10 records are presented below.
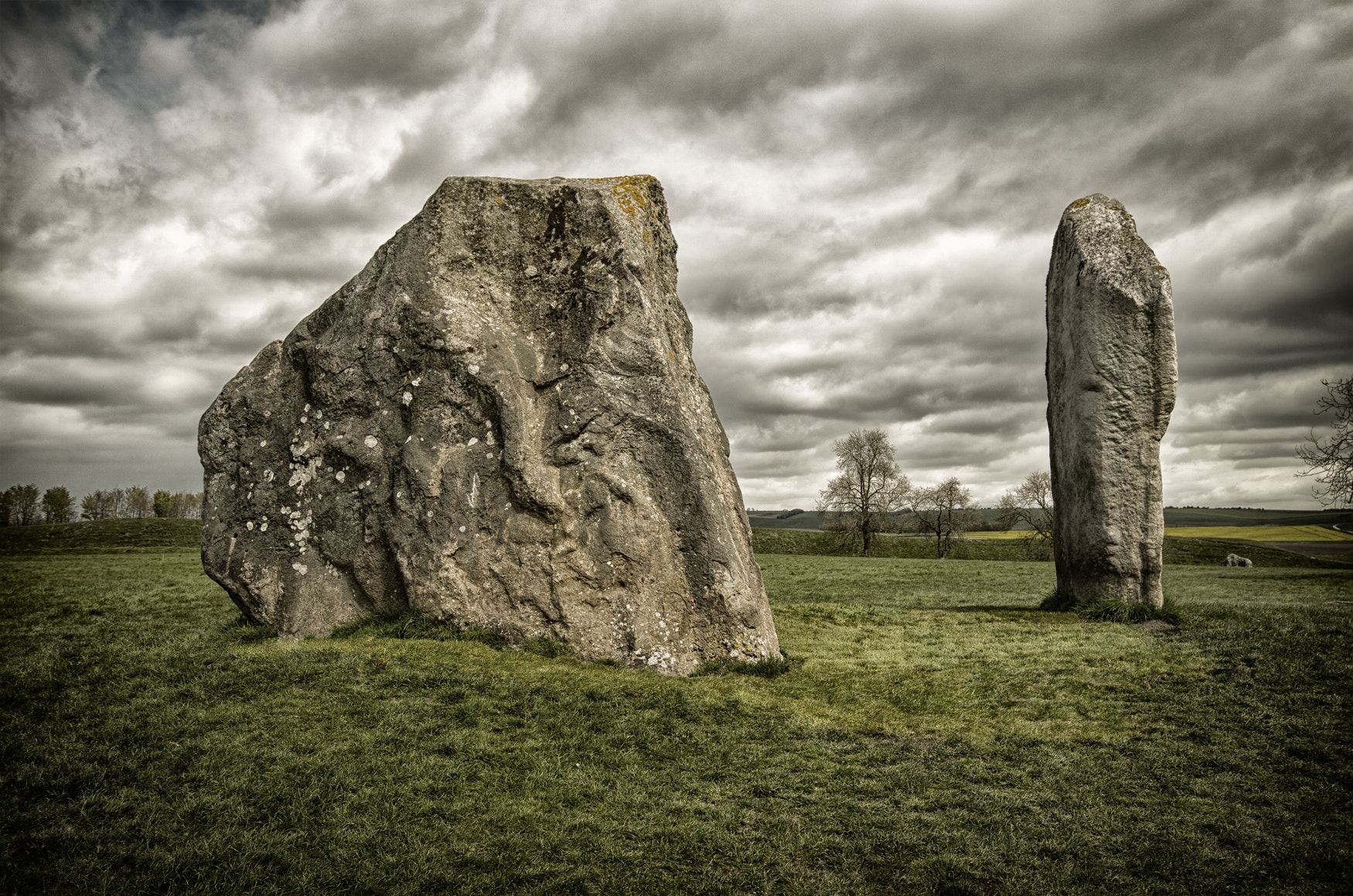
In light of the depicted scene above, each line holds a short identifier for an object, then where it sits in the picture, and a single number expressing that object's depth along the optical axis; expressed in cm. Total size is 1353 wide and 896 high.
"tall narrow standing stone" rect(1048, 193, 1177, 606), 1309
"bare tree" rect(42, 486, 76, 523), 9475
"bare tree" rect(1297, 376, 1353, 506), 2670
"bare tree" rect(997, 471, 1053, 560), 5228
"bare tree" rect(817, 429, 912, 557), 4944
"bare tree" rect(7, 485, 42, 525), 9244
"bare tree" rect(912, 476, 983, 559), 5138
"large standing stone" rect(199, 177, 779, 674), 941
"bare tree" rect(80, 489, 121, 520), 11644
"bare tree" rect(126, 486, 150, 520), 12006
